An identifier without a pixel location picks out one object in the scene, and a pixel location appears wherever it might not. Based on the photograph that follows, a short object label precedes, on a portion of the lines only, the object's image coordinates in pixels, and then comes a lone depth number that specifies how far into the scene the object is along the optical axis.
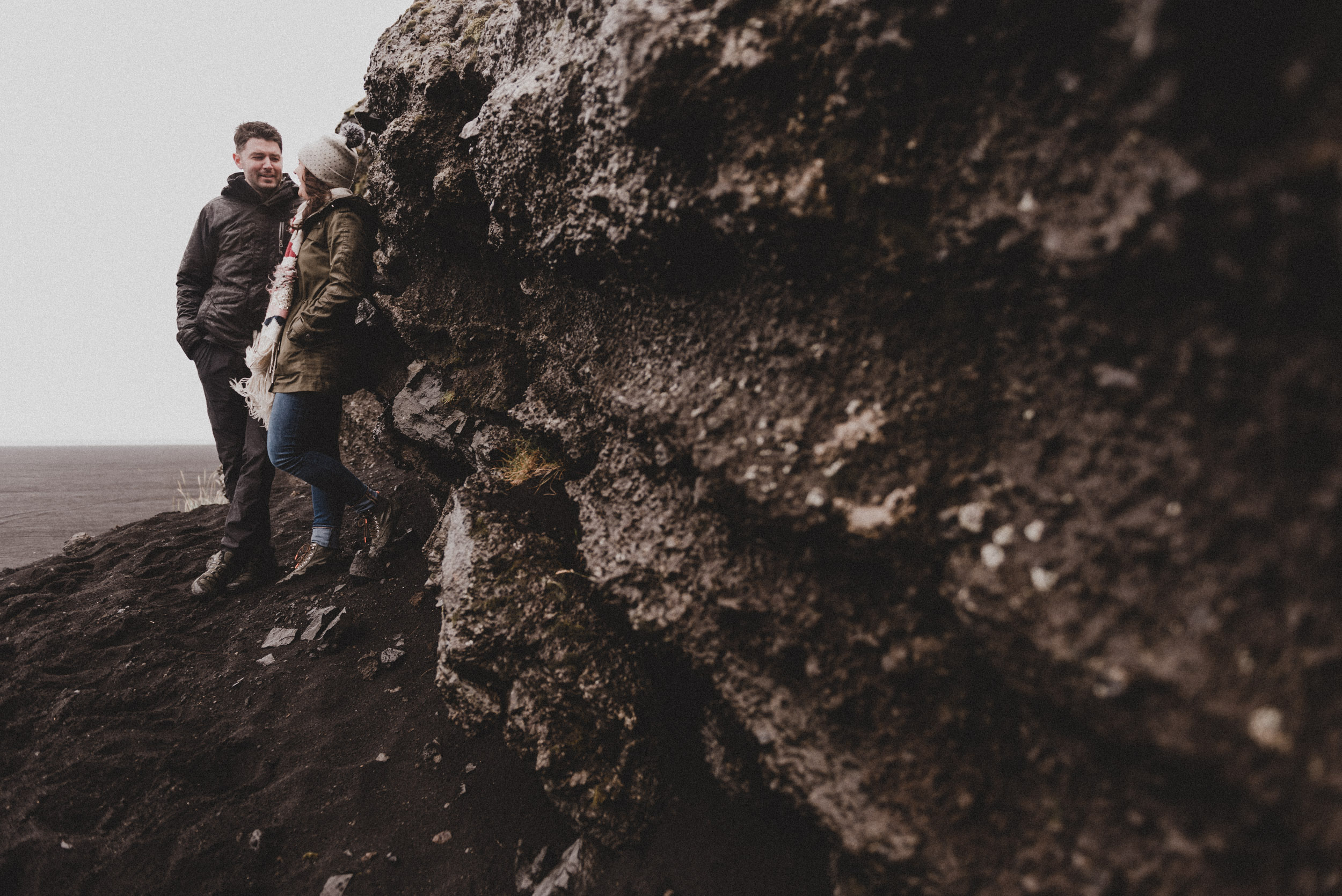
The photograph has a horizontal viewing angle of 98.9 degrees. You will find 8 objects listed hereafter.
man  4.56
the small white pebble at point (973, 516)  1.44
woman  3.81
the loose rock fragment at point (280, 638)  3.80
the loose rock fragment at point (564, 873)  2.13
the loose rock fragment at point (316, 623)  3.75
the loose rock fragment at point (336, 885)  2.30
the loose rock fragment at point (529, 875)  2.26
